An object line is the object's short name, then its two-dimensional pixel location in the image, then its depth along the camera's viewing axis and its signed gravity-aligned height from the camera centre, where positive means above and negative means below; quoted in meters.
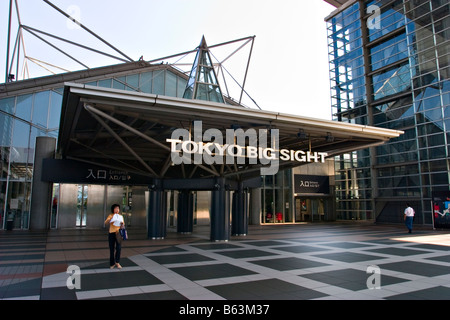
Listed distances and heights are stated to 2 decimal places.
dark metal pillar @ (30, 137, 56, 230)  23.31 +1.21
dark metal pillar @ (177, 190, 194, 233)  21.65 -0.22
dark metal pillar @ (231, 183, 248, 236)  20.89 -0.33
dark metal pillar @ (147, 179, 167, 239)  17.88 -0.18
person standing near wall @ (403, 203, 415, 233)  21.83 -0.49
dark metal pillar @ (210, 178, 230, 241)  16.92 -0.22
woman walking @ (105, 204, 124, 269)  9.64 -0.76
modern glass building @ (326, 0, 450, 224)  28.86 +10.38
